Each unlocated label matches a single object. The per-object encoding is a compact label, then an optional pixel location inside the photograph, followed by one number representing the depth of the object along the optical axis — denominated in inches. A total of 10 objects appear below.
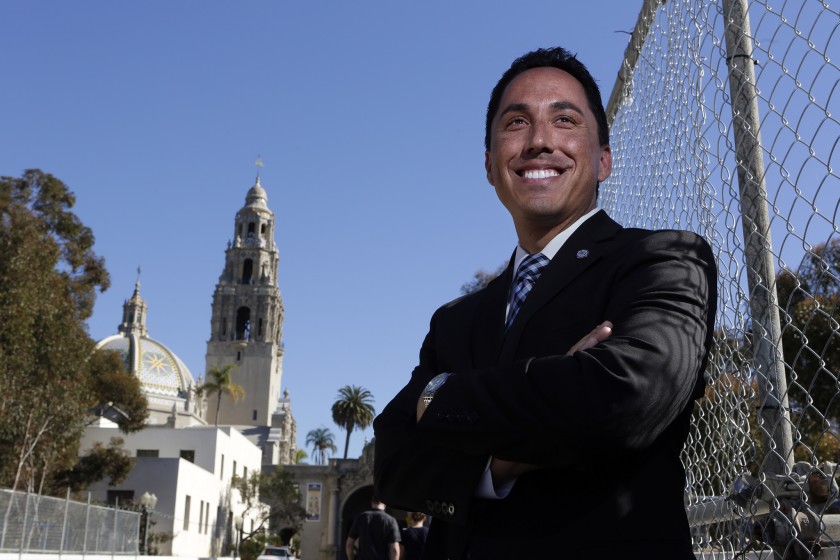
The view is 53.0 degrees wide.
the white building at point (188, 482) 1633.9
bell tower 3444.9
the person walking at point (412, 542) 395.9
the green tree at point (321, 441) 3887.8
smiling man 58.0
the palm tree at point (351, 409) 3201.3
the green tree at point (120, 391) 1672.0
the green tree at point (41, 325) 971.3
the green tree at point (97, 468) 1565.0
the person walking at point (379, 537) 384.2
